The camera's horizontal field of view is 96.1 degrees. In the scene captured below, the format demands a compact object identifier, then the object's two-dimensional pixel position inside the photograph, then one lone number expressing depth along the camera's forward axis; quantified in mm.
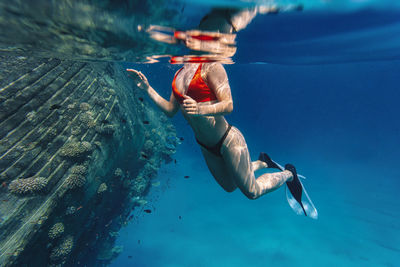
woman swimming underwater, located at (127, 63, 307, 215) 2666
